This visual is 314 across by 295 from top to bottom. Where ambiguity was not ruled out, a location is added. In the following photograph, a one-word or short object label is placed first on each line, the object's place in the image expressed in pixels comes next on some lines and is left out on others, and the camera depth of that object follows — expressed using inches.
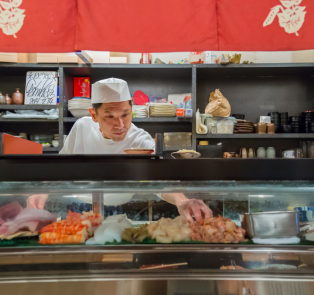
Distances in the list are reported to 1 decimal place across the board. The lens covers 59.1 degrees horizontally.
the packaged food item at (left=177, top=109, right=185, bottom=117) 130.2
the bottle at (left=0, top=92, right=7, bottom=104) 132.8
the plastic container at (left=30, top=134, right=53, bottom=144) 137.0
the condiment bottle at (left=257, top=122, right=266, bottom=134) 132.8
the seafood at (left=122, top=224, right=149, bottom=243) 44.9
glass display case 40.6
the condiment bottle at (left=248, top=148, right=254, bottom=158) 139.0
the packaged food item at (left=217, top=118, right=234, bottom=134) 132.8
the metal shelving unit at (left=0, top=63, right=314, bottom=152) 139.4
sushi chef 101.0
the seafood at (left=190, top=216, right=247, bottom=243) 44.8
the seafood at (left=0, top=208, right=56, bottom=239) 46.8
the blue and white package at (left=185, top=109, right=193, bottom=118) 130.0
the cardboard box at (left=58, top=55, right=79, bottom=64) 132.0
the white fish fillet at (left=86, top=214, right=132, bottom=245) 44.5
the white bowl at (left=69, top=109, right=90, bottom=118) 134.0
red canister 143.5
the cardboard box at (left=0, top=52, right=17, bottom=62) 132.3
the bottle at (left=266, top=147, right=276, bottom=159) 138.7
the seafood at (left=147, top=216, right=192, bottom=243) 44.6
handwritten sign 133.6
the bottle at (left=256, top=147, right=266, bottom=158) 139.1
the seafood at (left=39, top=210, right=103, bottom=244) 44.4
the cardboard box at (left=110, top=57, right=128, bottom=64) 135.1
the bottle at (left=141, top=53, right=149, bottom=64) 136.5
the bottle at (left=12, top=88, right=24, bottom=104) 134.9
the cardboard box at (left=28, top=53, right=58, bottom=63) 132.7
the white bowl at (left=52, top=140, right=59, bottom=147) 134.3
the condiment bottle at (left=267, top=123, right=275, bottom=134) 133.1
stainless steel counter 40.6
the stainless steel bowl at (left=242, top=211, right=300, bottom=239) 45.0
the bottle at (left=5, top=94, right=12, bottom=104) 133.8
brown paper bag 131.5
